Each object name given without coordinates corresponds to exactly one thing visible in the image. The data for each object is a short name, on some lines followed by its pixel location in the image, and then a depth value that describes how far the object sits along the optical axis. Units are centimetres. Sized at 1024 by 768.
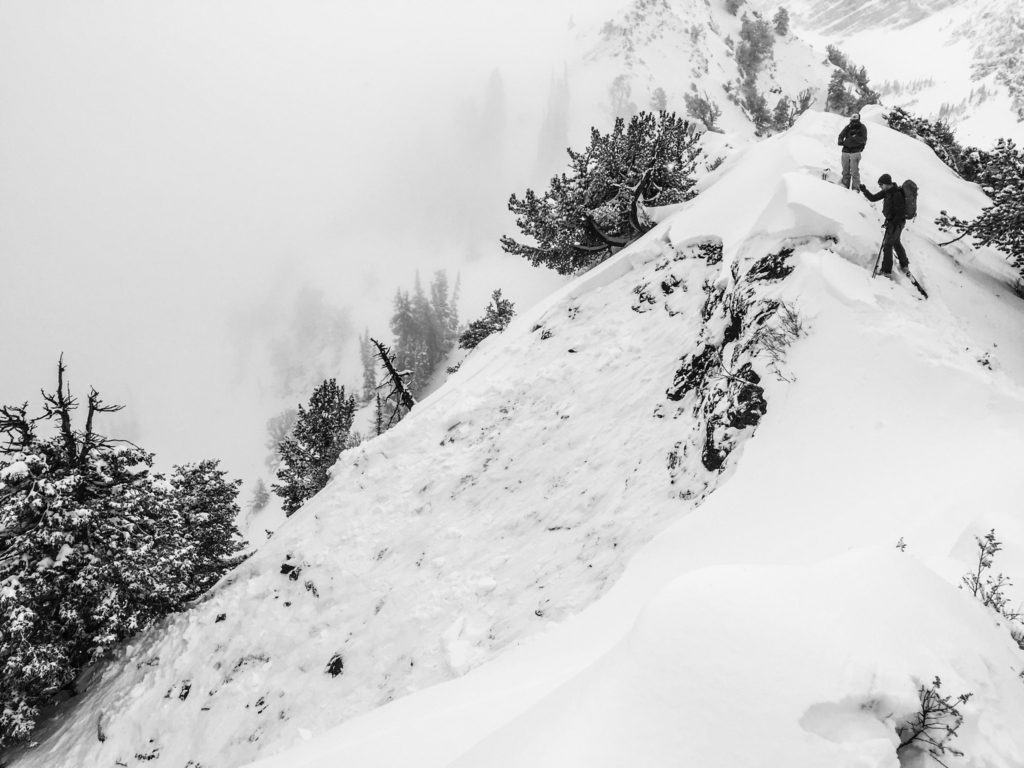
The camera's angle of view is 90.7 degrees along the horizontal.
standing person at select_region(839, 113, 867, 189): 1145
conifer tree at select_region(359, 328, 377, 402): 8012
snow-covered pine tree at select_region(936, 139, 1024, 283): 957
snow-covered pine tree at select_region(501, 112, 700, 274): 1773
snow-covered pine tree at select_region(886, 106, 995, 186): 1623
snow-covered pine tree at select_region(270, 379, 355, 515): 2611
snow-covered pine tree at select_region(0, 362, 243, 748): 1225
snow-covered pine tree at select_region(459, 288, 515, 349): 2841
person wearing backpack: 923
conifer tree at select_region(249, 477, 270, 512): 7156
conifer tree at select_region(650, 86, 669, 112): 7712
